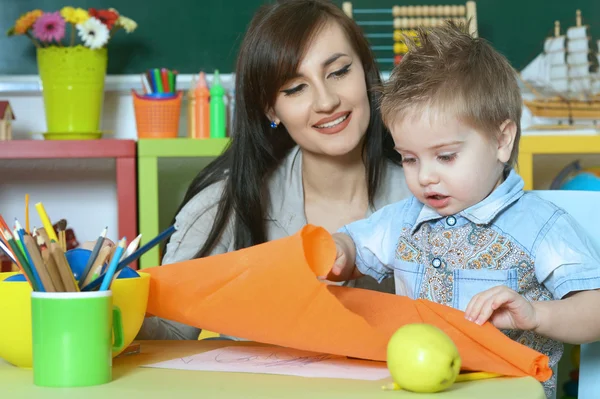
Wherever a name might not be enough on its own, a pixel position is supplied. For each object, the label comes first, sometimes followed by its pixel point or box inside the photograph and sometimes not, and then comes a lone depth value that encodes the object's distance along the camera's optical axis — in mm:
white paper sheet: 1436
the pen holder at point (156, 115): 2633
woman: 1987
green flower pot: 2638
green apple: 1297
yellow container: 1432
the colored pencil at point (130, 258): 1410
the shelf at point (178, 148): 2573
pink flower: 2617
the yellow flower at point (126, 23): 2653
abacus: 2776
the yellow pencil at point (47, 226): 1464
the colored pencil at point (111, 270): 1397
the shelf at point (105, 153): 2564
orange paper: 1419
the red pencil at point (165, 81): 2677
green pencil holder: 1345
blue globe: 2385
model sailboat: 2746
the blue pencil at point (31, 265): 1353
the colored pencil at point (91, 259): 1419
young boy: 1586
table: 1306
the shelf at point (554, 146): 2591
